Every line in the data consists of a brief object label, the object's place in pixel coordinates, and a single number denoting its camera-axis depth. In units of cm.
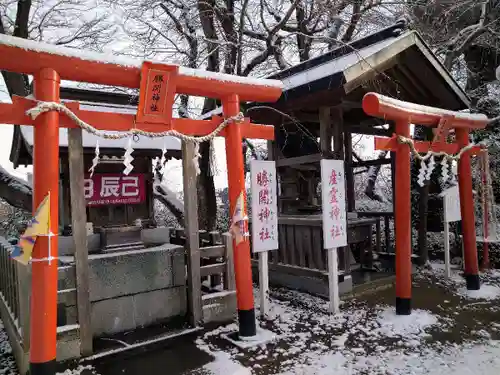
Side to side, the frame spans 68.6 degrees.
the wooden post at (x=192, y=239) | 572
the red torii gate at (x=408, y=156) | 567
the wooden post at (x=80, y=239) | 475
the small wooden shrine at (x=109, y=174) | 630
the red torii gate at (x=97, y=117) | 365
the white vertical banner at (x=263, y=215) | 608
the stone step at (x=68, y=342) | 457
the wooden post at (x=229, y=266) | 608
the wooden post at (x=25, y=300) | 432
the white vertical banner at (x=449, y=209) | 771
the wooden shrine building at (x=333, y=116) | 634
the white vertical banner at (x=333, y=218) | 598
